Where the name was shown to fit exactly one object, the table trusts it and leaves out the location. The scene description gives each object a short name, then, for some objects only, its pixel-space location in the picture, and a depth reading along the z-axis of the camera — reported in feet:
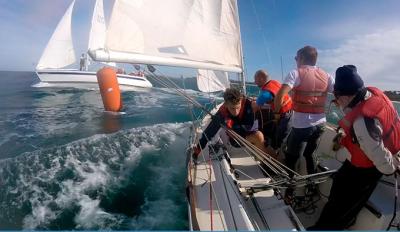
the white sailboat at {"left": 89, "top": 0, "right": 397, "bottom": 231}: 9.06
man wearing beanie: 7.15
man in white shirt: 11.22
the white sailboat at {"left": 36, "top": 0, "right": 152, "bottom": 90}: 93.61
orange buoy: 42.88
